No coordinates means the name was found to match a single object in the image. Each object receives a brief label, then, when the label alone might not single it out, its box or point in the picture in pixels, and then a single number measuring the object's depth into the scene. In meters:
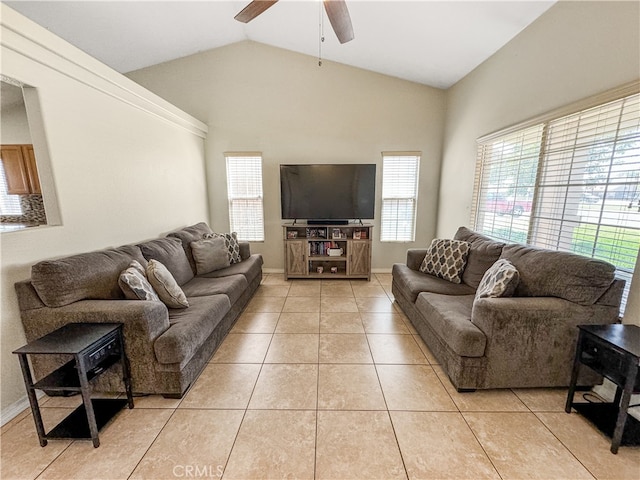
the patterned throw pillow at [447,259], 2.92
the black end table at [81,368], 1.44
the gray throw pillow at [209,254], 3.21
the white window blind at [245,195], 4.46
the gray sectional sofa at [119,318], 1.72
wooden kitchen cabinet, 3.40
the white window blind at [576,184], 1.79
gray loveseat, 1.79
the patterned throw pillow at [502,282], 2.02
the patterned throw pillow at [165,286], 2.18
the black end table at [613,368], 1.40
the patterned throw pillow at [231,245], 3.57
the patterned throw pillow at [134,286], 1.96
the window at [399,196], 4.45
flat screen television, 4.12
